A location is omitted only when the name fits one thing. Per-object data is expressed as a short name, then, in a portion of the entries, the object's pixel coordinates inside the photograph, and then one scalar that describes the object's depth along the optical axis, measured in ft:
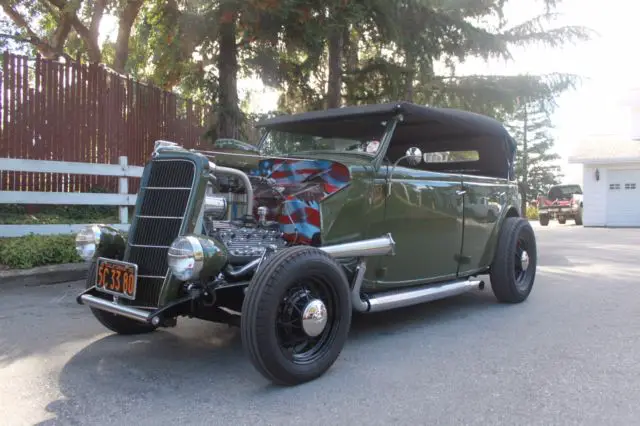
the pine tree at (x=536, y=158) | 135.23
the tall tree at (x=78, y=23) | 45.54
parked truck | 72.79
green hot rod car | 10.81
